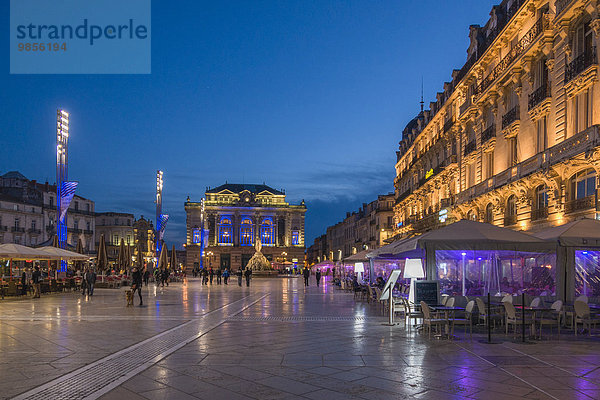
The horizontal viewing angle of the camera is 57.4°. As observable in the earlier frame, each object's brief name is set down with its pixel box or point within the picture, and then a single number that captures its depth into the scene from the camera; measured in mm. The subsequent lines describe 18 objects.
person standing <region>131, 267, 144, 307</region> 20734
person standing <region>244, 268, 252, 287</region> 38972
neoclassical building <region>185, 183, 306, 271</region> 105000
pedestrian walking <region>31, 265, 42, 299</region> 24469
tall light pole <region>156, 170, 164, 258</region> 39772
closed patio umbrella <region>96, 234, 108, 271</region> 34531
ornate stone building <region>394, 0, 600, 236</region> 20078
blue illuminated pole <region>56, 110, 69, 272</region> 27547
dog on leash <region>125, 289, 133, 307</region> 19734
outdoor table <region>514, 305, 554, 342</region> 11195
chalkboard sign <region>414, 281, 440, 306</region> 14062
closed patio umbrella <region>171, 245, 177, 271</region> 49053
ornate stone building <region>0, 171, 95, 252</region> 62312
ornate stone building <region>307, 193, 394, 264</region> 74250
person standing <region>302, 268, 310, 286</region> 43609
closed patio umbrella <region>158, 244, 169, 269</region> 40369
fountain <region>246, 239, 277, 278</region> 70625
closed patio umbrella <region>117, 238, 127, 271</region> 41250
